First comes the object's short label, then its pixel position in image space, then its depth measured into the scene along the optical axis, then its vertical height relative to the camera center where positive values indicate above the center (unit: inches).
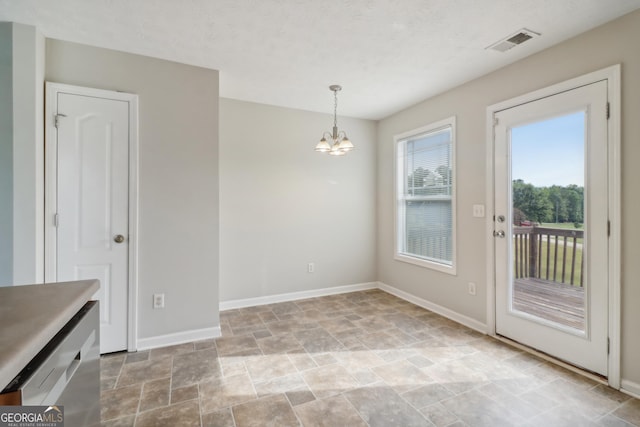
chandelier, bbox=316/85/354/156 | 120.7 +29.1
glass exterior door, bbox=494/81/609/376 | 85.8 -3.3
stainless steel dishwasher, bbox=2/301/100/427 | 28.7 -18.7
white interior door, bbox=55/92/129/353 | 95.7 +4.7
